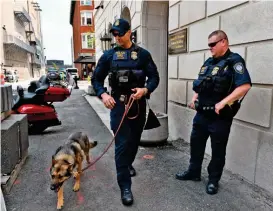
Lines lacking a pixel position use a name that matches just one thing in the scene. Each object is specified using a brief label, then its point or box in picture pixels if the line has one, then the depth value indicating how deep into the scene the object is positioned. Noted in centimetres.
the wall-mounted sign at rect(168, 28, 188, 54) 518
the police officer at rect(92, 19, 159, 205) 285
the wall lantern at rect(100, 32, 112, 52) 1255
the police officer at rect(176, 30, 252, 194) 274
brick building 4306
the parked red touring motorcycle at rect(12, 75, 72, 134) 583
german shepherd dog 266
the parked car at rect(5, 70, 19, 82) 2938
